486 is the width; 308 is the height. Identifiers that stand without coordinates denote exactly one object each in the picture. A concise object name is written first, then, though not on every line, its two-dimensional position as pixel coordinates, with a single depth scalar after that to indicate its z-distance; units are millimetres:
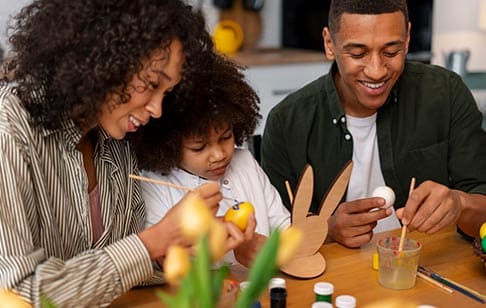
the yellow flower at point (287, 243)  780
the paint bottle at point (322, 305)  1193
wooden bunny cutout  1420
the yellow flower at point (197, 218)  749
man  1915
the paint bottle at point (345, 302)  1217
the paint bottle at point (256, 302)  1150
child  1522
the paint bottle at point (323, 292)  1252
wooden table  1319
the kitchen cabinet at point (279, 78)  3604
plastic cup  1368
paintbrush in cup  1386
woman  1162
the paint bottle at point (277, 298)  1201
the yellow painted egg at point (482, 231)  1413
